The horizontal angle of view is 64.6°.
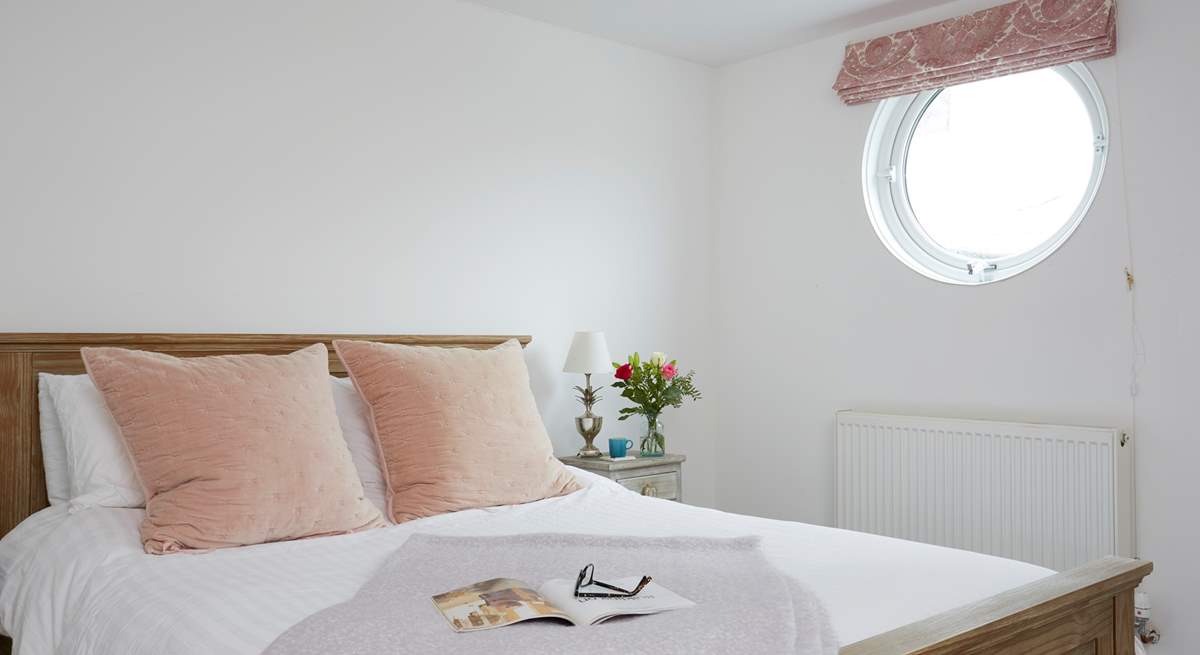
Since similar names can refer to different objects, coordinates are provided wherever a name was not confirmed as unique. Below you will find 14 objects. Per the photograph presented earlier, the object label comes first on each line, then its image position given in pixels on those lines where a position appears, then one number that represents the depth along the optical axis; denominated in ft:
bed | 5.11
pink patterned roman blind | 9.84
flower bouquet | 11.69
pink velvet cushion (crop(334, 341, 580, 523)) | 8.20
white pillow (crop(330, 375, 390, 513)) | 8.33
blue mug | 11.49
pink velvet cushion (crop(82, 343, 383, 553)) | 6.86
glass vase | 11.92
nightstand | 11.14
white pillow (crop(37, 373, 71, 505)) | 7.79
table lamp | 11.41
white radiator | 9.67
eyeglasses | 5.16
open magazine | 4.86
